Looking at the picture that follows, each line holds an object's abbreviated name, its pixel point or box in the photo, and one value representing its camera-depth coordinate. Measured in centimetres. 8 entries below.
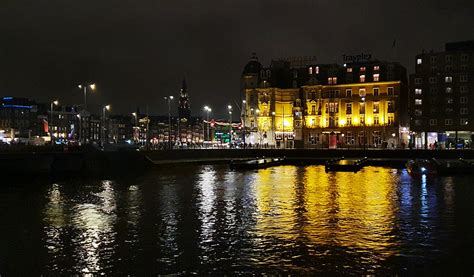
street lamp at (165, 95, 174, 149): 12681
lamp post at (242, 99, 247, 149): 17462
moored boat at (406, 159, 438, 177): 8831
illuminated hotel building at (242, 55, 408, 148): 15462
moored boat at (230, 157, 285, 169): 10931
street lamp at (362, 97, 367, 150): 15550
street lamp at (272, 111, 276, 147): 17054
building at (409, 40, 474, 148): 14588
